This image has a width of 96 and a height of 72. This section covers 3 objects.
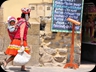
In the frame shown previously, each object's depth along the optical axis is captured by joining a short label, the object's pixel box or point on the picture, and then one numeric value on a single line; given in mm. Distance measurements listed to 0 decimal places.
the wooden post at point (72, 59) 7207
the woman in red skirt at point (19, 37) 6203
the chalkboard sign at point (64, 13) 7250
